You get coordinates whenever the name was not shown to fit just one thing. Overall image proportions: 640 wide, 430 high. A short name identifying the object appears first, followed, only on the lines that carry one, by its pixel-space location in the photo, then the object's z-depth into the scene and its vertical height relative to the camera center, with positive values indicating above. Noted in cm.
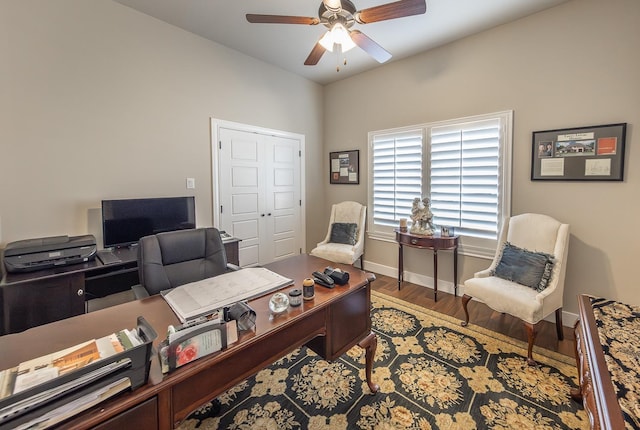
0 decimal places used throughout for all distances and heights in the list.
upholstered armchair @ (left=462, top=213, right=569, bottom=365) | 221 -72
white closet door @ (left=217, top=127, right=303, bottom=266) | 364 +5
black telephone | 162 -50
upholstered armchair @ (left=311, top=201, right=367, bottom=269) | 373 -57
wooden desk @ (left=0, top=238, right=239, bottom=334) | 192 -69
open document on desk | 130 -50
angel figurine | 339 -27
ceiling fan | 186 +127
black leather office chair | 170 -41
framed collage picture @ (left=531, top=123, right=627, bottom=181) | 242 +37
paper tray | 66 -50
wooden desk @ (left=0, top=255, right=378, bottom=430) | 85 -60
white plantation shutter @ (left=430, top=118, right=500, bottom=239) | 308 +21
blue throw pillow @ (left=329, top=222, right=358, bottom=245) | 401 -54
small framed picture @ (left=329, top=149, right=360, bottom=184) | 440 +46
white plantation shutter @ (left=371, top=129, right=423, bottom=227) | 371 +30
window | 305 +26
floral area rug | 165 -132
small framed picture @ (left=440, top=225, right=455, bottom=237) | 332 -44
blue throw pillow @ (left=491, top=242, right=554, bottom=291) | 240 -65
